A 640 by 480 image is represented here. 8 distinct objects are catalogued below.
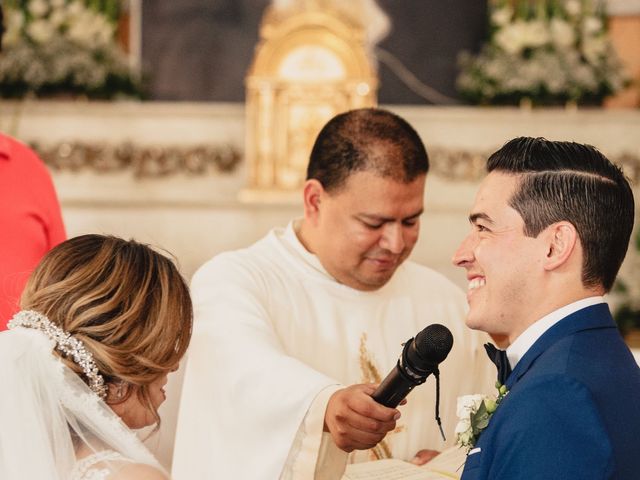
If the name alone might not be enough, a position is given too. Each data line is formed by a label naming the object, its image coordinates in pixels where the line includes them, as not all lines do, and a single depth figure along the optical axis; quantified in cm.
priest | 303
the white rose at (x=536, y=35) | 722
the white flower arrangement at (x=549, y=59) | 711
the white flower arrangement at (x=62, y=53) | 720
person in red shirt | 316
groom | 188
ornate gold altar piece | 718
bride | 207
